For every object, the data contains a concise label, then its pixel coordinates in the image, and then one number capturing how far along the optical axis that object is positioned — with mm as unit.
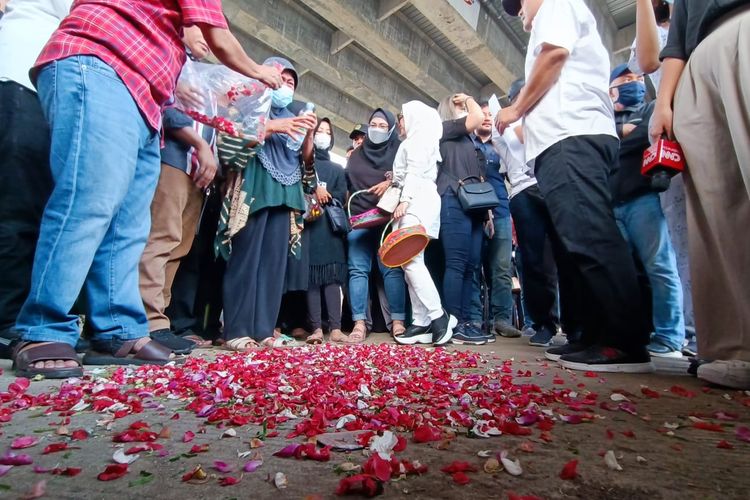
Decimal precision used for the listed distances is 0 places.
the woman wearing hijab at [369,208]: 3523
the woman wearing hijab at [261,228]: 2570
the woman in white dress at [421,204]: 3002
